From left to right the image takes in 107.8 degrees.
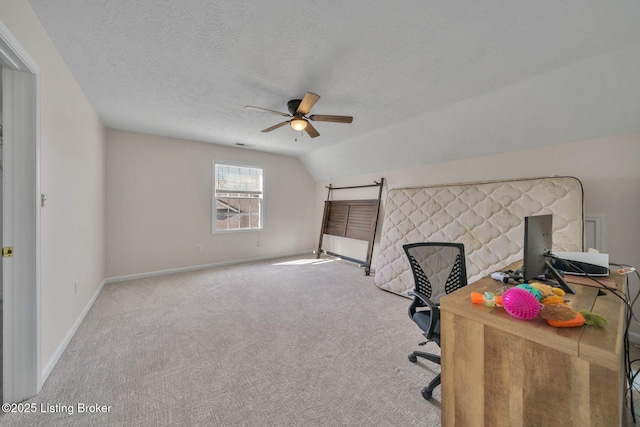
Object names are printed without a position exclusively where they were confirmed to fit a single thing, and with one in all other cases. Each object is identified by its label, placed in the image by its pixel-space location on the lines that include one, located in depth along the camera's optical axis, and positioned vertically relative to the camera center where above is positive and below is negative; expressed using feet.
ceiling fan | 8.40 +3.41
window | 15.93 +0.72
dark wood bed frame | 15.23 -0.77
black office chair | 6.09 -1.61
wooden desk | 2.60 -1.98
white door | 4.85 -0.52
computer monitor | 4.02 -0.67
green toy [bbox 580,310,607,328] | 2.94 -1.35
